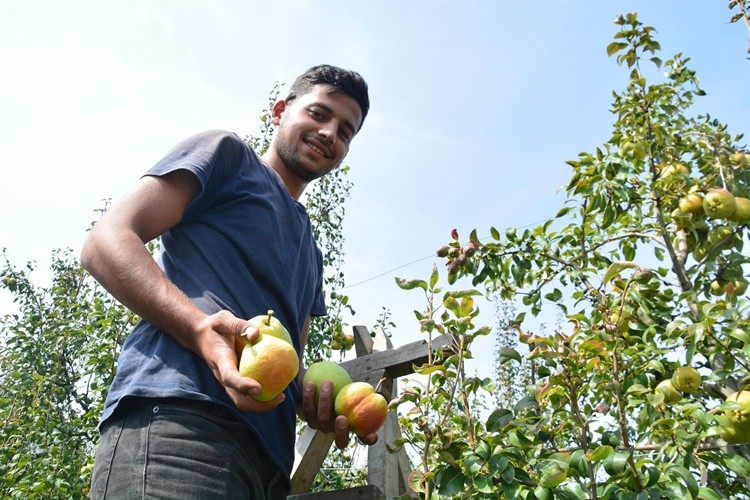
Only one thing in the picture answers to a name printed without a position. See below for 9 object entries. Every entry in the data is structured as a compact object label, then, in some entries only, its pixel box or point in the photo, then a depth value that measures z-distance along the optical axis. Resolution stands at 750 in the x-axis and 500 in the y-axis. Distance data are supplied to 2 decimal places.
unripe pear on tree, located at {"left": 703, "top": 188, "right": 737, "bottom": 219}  2.43
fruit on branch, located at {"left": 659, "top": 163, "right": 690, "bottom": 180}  2.56
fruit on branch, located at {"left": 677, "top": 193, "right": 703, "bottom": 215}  2.51
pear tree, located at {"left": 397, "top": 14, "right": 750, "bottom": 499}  1.42
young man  1.15
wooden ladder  2.22
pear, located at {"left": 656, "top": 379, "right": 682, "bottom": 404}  1.84
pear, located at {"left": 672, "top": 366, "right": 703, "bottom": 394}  1.89
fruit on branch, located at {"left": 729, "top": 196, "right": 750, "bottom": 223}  2.43
